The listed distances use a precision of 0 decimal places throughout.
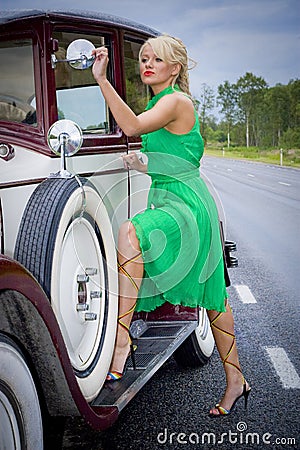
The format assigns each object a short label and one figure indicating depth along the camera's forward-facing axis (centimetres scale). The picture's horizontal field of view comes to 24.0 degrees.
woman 285
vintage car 209
